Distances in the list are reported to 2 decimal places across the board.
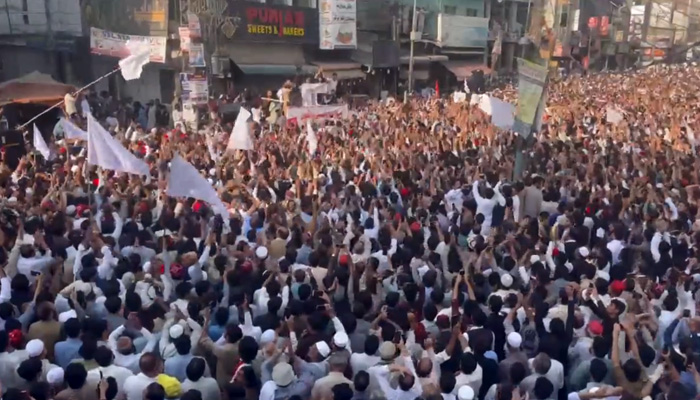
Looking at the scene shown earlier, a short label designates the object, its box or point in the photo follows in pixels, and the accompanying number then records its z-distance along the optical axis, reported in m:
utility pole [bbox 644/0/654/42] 60.56
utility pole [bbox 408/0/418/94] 26.31
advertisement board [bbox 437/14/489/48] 32.81
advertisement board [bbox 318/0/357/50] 25.23
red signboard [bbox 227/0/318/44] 22.80
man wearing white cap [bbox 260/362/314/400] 4.29
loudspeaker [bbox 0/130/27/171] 11.25
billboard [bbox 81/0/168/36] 20.09
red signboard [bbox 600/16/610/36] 52.66
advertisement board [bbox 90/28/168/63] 18.34
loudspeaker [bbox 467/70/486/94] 30.89
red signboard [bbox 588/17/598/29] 51.97
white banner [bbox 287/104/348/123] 13.88
